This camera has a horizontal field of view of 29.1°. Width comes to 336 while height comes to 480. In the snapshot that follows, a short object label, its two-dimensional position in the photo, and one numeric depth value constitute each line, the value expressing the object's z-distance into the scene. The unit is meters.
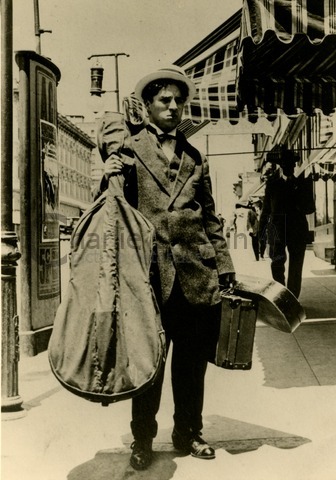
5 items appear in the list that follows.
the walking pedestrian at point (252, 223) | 18.16
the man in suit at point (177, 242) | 3.74
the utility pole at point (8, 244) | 4.58
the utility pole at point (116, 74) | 5.36
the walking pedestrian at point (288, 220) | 8.49
